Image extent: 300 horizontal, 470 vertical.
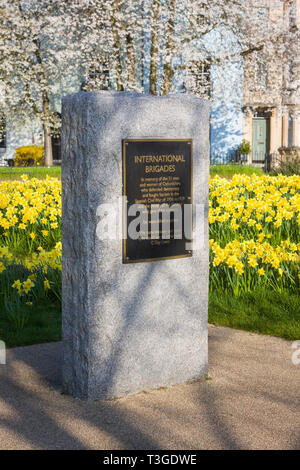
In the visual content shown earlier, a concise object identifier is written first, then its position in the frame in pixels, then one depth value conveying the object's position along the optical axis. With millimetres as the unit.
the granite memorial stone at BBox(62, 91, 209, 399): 3883
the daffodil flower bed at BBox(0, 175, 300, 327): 6156
